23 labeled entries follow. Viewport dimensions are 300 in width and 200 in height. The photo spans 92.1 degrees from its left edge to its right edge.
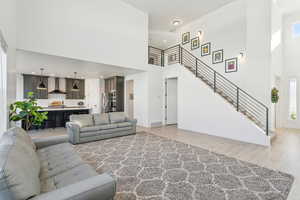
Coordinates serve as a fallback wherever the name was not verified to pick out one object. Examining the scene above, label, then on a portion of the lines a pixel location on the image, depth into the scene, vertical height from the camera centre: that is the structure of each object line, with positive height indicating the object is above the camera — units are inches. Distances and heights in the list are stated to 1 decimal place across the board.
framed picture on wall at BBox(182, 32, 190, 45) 309.0 +133.4
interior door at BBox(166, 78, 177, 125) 301.0 -3.5
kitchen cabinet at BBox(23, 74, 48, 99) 290.2 +30.6
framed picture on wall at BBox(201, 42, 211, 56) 272.2 +96.4
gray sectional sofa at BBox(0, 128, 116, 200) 43.3 -30.7
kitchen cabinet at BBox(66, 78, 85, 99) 342.5 +23.5
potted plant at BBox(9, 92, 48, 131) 123.3 -9.7
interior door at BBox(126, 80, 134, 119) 325.7 +3.0
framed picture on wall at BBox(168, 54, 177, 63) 345.7 +101.7
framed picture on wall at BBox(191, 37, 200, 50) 290.6 +114.9
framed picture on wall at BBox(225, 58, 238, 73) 237.5 +57.9
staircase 202.1 +16.6
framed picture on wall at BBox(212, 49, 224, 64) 254.8 +77.4
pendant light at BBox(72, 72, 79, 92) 321.5 +29.4
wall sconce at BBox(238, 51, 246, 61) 228.7 +69.7
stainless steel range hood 310.7 +20.7
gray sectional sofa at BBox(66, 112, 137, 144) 172.6 -35.7
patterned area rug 81.7 -52.9
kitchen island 252.2 -29.9
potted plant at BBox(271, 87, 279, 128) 210.4 +6.5
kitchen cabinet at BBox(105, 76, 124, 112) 333.7 +12.3
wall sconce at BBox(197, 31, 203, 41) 285.7 +129.2
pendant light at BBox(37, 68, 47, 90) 265.4 +24.3
